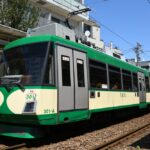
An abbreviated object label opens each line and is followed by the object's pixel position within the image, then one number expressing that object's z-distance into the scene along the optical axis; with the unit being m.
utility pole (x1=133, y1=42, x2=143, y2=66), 34.19
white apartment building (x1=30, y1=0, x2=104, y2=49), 17.39
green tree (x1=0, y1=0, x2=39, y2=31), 13.28
